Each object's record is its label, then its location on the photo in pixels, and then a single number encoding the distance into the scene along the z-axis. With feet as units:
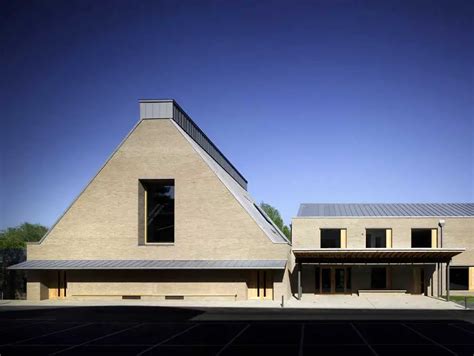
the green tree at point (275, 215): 324.80
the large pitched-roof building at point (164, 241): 123.34
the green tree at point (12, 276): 134.62
